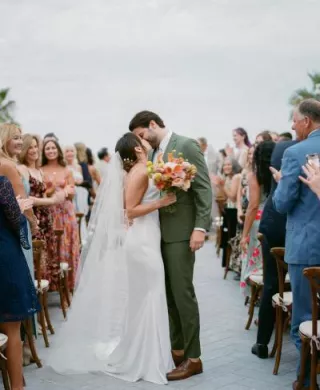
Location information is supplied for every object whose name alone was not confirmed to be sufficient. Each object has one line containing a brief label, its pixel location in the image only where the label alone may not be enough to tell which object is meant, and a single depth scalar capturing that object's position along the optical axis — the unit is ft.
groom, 15.11
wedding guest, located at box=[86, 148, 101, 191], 43.60
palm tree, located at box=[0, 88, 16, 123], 101.35
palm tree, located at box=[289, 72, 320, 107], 84.48
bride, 15.37
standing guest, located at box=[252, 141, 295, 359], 16.30
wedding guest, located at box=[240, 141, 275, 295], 18.75
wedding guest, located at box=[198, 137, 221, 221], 46.01
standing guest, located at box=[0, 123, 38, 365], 16.01
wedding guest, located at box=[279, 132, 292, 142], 26.84
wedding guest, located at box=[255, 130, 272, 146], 24.21
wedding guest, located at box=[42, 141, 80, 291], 24.14
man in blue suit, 13.34
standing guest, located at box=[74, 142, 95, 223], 39.67
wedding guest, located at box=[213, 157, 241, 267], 29.27
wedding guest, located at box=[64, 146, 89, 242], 34.27
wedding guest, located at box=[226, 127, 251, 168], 35.27
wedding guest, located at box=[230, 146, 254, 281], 25.04
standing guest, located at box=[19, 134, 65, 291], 20.80
